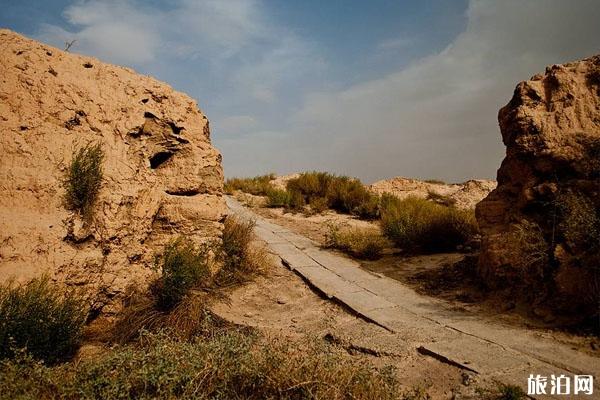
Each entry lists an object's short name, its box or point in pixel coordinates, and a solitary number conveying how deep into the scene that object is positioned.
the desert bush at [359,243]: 7.30
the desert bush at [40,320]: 3.11
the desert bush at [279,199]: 12.39
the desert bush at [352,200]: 11.21
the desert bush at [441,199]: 14.68
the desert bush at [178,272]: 4.42
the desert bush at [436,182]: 19.44
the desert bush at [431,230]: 7.32
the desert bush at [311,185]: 13.36
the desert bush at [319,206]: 11.73
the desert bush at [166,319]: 3.95
